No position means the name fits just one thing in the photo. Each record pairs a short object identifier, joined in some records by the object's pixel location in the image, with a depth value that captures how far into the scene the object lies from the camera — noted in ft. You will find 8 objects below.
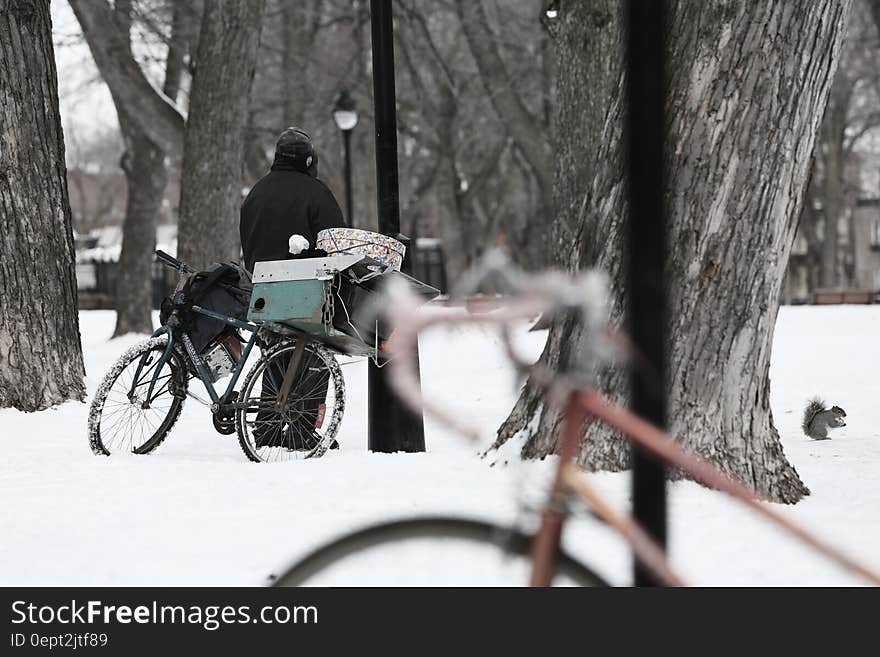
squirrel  55.83
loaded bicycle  46.73
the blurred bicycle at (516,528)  12.85
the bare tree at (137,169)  115.75
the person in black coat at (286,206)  50.70
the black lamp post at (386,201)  49.34
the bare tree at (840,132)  219.00
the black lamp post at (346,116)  140.98
